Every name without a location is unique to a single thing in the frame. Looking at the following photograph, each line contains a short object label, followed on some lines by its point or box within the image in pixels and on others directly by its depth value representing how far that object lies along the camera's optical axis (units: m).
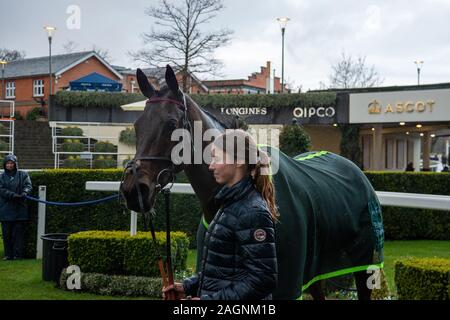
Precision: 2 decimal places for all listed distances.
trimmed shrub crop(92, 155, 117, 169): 22.56
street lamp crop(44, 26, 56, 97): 26.84
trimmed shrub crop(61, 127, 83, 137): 25.30
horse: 3.57
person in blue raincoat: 9.45
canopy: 28.30
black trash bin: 7.73
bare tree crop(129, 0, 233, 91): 28.25
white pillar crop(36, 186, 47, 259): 9.60
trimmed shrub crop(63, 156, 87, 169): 21.44
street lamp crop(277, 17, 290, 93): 26.96
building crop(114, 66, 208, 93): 28.27
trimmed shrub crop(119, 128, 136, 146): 25.11
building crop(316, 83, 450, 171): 21.97
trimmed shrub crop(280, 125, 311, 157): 12.16
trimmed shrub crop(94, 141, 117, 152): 24.59
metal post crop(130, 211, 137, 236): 7.05
